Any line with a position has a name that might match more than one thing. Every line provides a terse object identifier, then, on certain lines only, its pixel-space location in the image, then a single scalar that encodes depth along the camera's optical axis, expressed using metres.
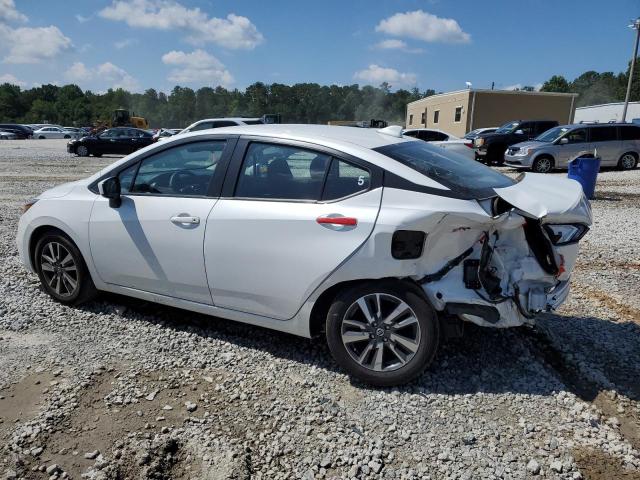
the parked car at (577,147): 16.27
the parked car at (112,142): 24.14
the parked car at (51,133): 51.97
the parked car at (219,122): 15.50
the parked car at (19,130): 49.06
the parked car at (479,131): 25.80
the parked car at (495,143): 18.89
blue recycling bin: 10.68
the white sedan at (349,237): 3.04
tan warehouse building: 41.16
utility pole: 34.85
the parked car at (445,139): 15.14
